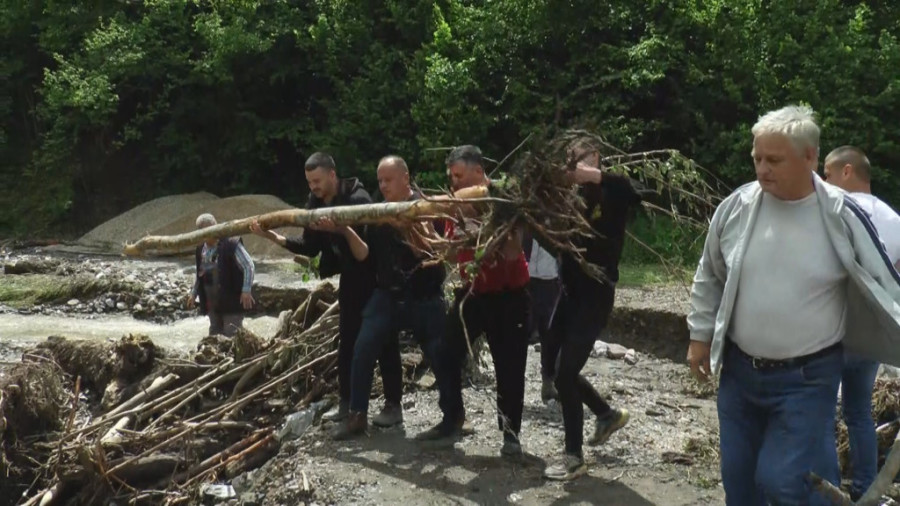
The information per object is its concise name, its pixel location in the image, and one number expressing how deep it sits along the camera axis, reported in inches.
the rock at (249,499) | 272.7
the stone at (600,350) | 402.9
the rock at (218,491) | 292.5
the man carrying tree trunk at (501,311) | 254.5
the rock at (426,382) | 330.3
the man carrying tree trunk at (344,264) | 282.7
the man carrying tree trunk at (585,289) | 235.9
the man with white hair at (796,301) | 160.9
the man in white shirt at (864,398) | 216.2
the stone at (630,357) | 400.2
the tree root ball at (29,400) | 330.3
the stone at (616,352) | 402.0
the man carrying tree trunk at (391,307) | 282.7
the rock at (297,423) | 305.6
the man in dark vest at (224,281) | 386.9
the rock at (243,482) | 288.5
